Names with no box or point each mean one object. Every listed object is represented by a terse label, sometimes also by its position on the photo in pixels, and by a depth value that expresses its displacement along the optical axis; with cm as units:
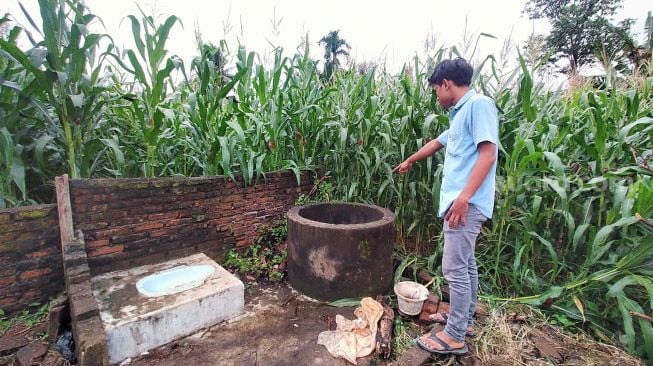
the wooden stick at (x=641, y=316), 148
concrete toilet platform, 144
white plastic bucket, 183
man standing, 135
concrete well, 194
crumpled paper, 155
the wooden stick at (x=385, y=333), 155
